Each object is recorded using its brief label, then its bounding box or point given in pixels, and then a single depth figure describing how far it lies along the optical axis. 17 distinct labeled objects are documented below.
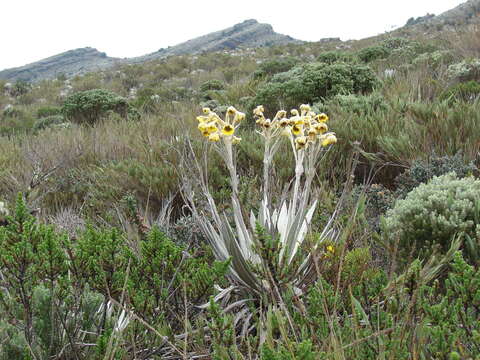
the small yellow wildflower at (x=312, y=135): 2.08
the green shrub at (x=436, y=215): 2.32
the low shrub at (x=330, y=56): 10.37
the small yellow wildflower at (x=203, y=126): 2.03
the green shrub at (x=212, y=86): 12.34
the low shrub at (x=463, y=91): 4.93
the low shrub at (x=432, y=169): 3.17
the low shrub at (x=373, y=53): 11.49
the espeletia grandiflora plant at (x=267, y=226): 1.98
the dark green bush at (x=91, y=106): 9.80
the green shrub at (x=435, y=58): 7.89
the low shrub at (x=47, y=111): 12.05
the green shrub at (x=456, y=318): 1.14
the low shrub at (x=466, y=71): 6.16
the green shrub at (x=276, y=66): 11.56
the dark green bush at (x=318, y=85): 6.11
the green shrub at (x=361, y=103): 4.81
